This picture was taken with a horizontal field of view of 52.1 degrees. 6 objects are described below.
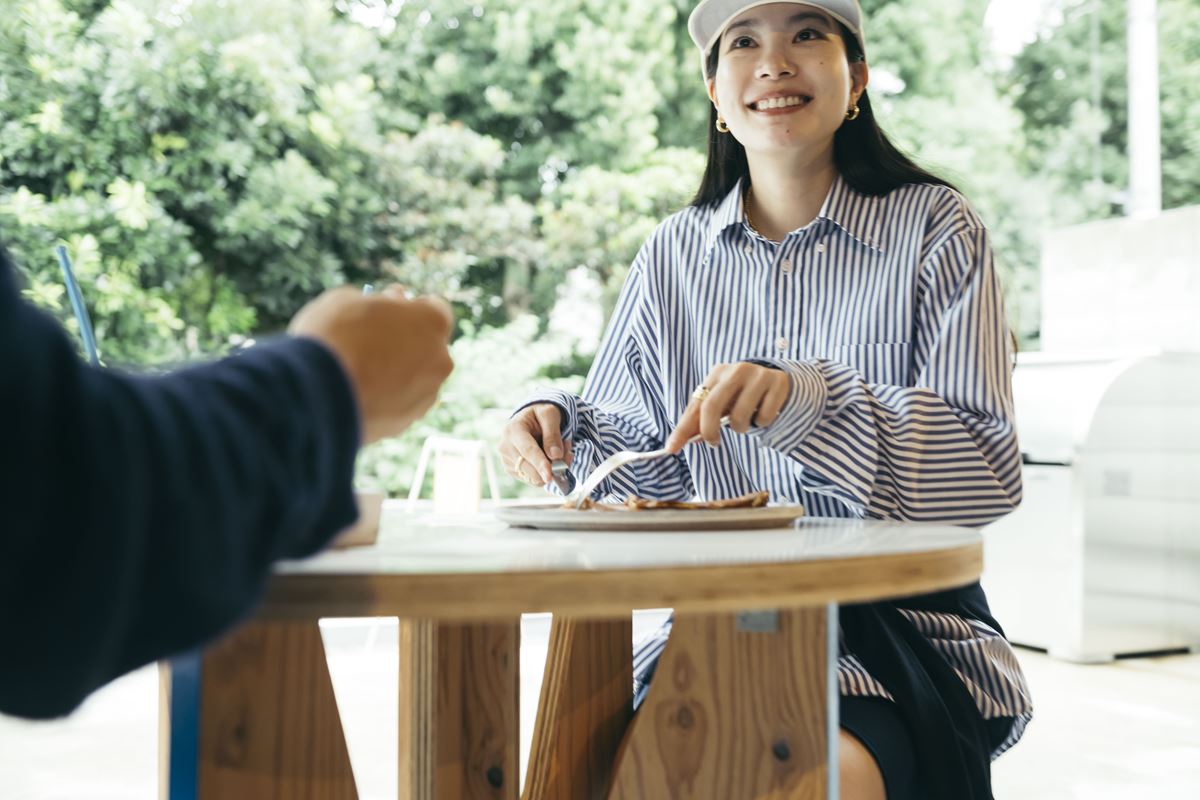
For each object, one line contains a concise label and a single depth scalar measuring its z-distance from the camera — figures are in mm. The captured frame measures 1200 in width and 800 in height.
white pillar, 6055
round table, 647
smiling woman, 1121
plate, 943
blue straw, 847
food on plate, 1019
